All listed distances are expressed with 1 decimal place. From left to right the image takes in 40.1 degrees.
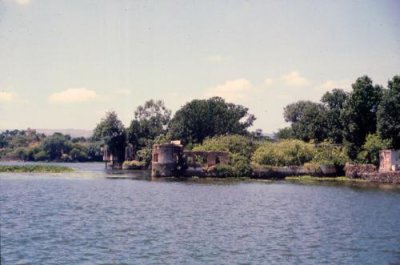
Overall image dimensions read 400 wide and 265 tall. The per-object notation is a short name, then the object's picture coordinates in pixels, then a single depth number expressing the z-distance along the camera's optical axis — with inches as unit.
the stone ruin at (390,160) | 2714.1
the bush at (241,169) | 2950.3
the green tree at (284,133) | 4528.5
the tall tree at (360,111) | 3058.6
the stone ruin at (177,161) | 3006.9
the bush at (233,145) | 3334.2
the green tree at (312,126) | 3550.7
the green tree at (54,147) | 7190.0
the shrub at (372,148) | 2839.6
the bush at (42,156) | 7204.2
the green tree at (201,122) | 4328.2
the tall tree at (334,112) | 3358.8
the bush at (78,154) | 7086.6
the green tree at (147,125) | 4974.9
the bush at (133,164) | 4621.1
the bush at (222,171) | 2962.6
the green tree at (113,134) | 4776.1
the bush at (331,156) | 2947.8
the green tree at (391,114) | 2773.1
